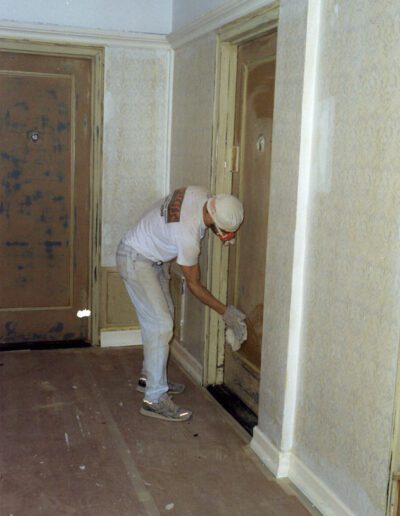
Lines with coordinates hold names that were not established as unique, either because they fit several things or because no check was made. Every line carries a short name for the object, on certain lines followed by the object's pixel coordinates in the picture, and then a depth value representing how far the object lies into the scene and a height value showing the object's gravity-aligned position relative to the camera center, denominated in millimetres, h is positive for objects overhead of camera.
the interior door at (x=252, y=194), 3568 -174
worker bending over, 3471 -610
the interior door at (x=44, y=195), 4719 -299
